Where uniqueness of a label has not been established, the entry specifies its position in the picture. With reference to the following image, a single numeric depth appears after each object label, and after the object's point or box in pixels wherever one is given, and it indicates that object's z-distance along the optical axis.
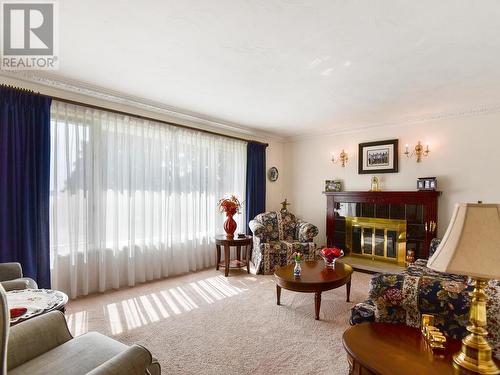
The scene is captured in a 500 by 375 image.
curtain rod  3.00
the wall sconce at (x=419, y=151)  4.41
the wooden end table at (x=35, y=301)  1.61
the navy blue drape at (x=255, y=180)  5.47
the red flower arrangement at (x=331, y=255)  3.35
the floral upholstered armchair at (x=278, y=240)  4.52
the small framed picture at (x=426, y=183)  4.21
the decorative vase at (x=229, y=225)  4.64
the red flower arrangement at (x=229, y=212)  4.62
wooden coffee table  2.85
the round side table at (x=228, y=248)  4.35
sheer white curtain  3.26
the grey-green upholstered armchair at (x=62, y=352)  1.22
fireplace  4.31
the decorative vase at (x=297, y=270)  3.09
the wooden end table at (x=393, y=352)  1.22
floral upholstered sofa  1.61
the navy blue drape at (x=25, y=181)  2.79
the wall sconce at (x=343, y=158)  5.32
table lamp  1.00
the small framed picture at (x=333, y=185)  5.34
